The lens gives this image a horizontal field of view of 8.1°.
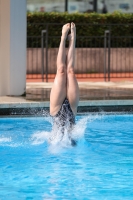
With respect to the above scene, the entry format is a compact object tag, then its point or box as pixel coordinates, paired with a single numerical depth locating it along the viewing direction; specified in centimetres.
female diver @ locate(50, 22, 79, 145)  1184
